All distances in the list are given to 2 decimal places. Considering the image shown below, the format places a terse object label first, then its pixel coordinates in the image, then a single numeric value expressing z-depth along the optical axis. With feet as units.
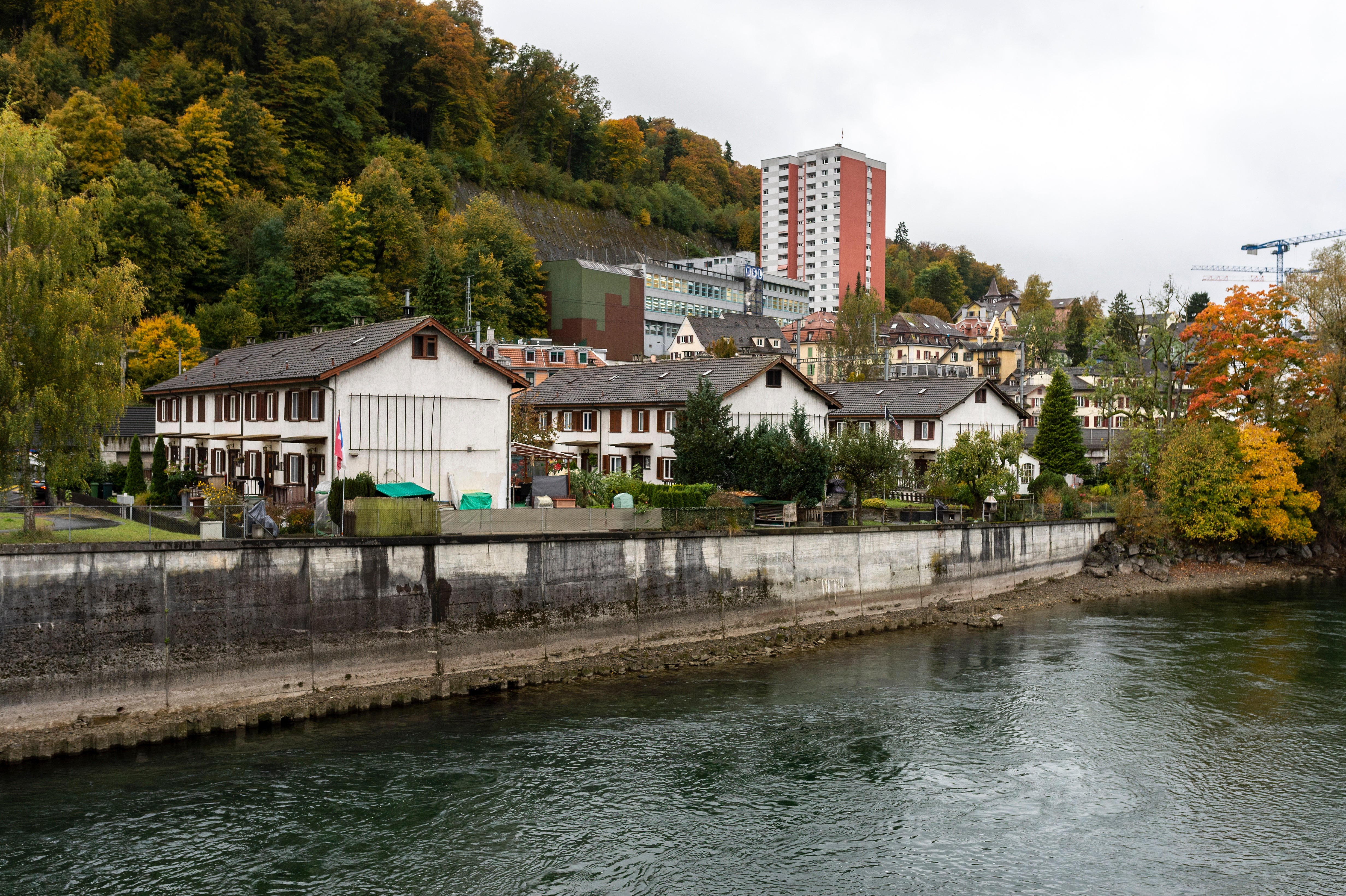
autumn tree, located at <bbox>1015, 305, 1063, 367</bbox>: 451.12
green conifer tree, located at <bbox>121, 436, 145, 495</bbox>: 153.17
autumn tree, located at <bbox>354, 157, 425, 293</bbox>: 286.25
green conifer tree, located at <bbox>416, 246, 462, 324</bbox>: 276.82
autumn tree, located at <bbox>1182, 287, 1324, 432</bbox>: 196.34
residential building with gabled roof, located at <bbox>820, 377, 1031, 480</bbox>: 206.08
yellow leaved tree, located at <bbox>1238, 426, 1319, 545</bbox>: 183.52
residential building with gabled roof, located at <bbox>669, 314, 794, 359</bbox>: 367.86
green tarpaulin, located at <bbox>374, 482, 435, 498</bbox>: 115.24
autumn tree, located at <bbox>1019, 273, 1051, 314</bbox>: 570.87
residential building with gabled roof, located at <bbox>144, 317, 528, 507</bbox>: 122.72
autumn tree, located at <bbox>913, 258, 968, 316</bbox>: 610.24
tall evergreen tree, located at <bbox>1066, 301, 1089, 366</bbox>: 451.53
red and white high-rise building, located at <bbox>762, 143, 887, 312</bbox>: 568.82
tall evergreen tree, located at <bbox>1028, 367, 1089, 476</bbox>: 222.48
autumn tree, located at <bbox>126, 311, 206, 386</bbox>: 214.48
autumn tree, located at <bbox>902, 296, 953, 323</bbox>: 568.41
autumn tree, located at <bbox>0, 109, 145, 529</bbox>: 87.56
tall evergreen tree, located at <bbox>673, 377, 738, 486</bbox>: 150.51
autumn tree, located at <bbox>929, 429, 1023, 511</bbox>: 168.86
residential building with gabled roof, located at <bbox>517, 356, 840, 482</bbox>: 173.37
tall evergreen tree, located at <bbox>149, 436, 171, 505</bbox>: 144.56
